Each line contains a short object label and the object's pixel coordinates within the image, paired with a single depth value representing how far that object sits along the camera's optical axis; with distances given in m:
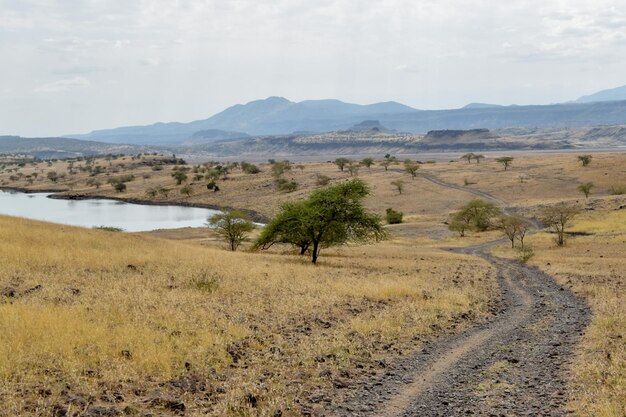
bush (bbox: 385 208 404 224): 87.69
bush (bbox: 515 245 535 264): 44.38
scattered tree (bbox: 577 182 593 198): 89.69
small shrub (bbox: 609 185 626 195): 91.38
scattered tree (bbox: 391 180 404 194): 117.81
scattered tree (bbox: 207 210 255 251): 57.72
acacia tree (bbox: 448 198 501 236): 74.19
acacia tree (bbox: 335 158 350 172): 160.77
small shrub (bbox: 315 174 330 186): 122.75
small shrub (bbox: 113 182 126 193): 159.88
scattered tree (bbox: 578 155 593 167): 129.38
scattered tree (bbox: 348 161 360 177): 150.98
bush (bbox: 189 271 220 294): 21.75
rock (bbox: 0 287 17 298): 17.36
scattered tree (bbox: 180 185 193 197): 142.75
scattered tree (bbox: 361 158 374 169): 165.50
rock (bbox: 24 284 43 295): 17.97
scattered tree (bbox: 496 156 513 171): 140.70
